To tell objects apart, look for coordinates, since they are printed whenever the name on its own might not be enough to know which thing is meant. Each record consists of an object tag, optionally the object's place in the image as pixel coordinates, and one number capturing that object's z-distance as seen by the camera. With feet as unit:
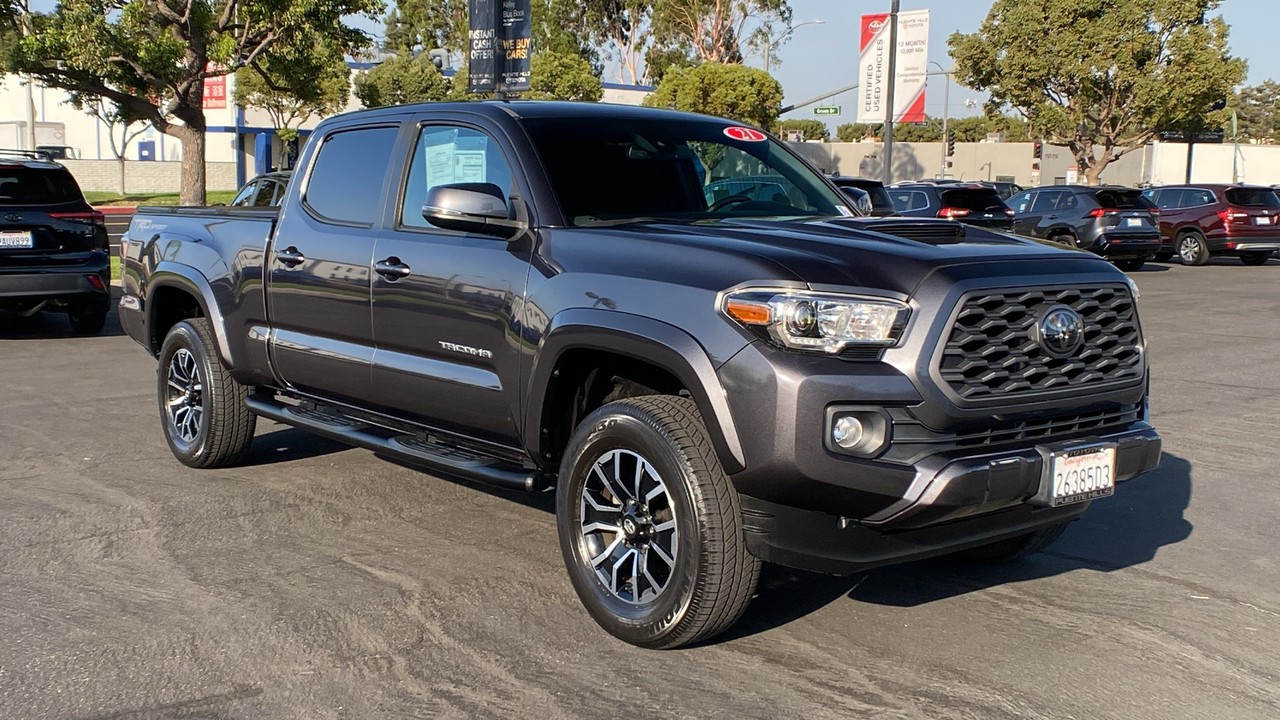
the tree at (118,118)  91.16
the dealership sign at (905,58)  90.84
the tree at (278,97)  174.19
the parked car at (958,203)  73.10
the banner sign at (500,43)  64.39
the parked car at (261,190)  46.88
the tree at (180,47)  74.59
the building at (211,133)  193.36
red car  84.58
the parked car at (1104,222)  77.25
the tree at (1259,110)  369.30
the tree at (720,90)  185.26
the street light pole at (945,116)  200.79
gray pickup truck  12.66
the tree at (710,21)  207.21
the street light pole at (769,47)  217.52
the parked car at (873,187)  56.73
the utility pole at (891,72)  84.17
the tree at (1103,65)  130.00
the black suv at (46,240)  37.86
